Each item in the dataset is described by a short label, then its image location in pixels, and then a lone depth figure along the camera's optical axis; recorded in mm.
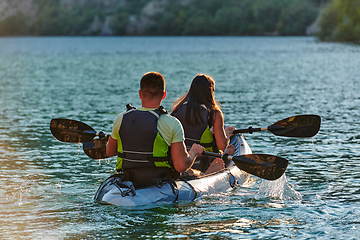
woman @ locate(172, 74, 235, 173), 15320
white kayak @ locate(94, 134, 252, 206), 13594
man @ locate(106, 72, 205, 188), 12930
